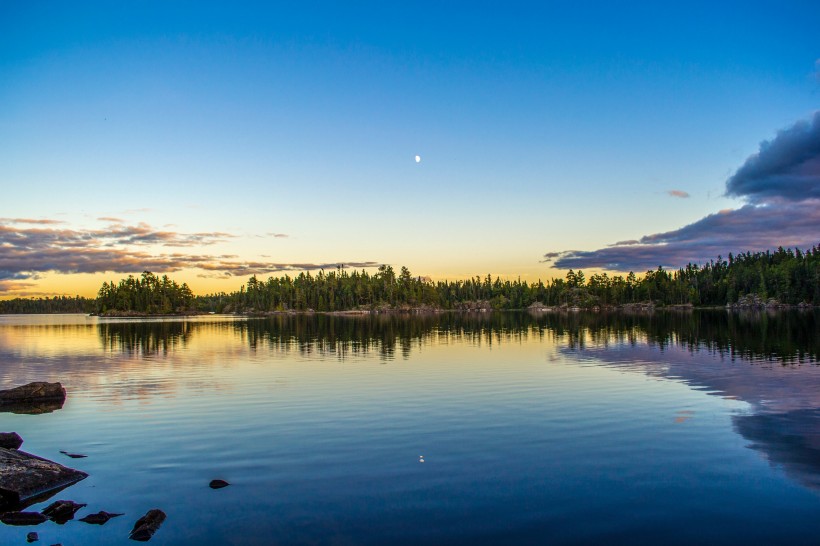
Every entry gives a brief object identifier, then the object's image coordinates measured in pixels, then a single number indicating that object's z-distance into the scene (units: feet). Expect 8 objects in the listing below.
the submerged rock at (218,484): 56.85
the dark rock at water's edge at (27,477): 54.03
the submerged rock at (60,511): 49.53
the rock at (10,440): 71.36
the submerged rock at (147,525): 45.99
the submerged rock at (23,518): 48.93
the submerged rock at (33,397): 106.63
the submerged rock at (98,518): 48.60
